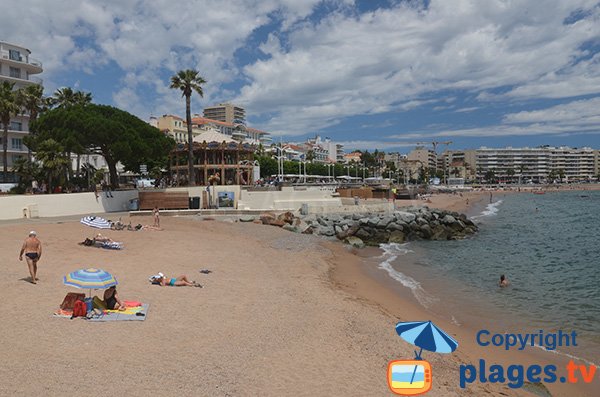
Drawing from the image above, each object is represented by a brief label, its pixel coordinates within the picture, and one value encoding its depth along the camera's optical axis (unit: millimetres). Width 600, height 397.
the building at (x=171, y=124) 105312
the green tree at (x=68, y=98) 51969
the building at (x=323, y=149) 159138
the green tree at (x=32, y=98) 46531
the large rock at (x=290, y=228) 33906
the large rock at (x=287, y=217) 35812
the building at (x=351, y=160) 191225
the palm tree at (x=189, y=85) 45562
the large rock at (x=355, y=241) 30492
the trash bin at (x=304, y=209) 40000
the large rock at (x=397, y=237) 33441
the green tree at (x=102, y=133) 36219
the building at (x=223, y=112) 161750
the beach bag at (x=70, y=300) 10688
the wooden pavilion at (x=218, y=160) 49719
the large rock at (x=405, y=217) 36562
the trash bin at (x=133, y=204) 38919
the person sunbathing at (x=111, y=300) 11078
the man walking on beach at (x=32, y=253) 13023
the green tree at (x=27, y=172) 39906
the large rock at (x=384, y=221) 34625
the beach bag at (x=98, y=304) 10888
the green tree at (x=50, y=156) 34844
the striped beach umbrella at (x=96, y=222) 22453
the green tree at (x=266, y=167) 92125
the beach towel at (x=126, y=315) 10486
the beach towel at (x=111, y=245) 20125
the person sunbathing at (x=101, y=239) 20234
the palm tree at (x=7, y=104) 42719
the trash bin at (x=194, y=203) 39084
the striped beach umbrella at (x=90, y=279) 10688
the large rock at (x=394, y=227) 34594
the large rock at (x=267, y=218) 34500
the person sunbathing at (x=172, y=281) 14555
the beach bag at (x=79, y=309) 10430
